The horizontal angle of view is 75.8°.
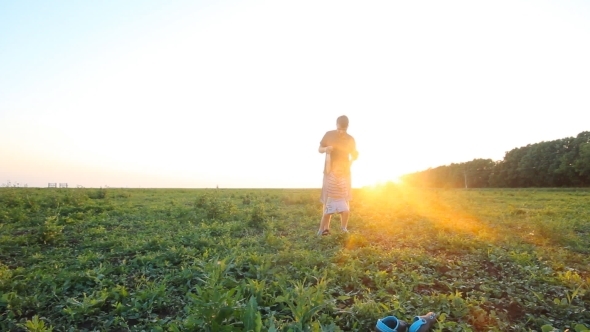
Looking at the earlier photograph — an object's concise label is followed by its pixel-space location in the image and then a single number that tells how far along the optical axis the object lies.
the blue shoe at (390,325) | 3.09
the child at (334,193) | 7.27
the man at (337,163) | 7.29
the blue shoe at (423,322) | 3.17
